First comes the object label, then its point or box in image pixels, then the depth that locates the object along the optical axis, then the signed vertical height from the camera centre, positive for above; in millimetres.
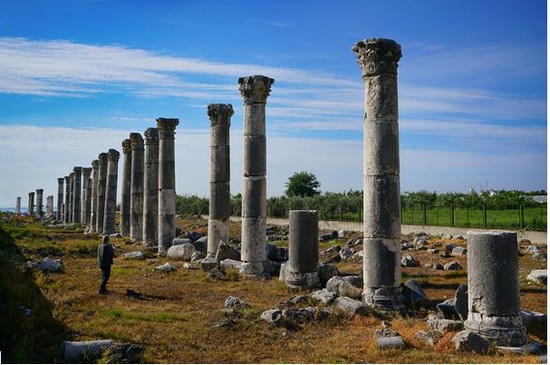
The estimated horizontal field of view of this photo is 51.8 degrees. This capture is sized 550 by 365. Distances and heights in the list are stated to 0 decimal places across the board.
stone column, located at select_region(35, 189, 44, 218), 76750 +256
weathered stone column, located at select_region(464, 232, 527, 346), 10211 -1569
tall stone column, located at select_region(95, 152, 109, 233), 40531 +869
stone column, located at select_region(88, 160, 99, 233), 42781 +543
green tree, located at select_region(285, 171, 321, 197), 72000 +2390
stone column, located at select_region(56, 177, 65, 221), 68250 +473
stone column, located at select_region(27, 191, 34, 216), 85019 -25
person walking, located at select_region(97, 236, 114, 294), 15453 -1578
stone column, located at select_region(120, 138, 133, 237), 34938 +1989
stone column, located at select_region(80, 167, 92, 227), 49250 +1101
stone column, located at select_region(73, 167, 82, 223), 54375 +483
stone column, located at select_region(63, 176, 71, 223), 61281 +105
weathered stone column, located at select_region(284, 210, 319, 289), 16500 -1379
